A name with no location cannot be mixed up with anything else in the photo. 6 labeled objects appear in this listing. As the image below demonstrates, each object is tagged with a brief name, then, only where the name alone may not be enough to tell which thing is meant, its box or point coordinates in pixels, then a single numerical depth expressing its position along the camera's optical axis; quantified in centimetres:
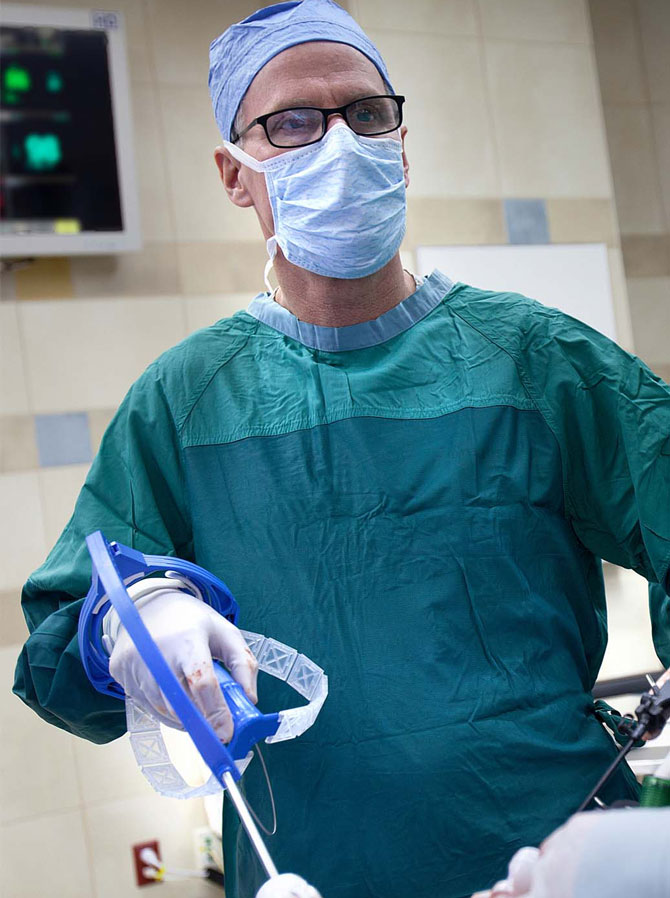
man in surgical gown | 104
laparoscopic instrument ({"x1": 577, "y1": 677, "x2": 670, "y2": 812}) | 91
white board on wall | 299
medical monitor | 266
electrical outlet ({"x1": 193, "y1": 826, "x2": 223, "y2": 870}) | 280
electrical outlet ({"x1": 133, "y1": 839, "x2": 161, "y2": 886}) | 280
